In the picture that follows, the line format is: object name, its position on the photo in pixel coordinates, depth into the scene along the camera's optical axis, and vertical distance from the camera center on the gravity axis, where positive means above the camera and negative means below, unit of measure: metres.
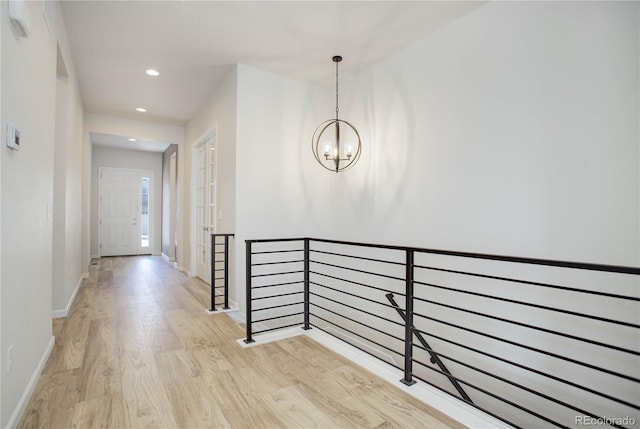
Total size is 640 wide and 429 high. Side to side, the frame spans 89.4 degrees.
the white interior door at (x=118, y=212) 7.61 -0.09
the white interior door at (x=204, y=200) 4.68 +0.15
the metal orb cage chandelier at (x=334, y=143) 3.99 +0.89
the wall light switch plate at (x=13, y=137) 1.46 +0.33
